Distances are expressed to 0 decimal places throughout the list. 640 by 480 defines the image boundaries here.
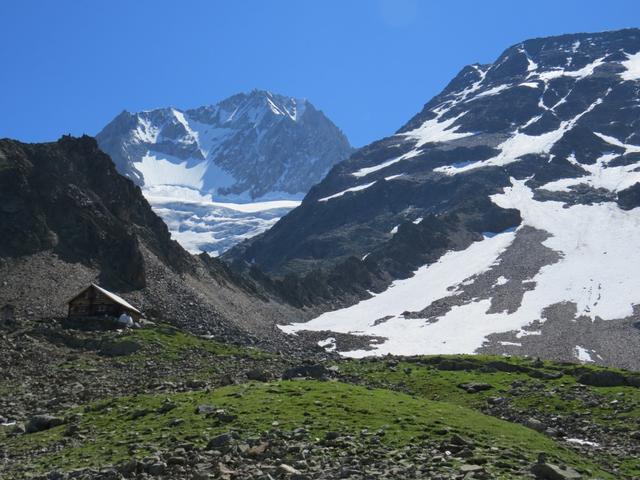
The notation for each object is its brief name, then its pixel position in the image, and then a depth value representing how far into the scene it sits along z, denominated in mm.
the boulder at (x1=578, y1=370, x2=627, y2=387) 57938
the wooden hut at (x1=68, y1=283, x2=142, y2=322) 82875
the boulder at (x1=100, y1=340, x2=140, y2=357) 65250
